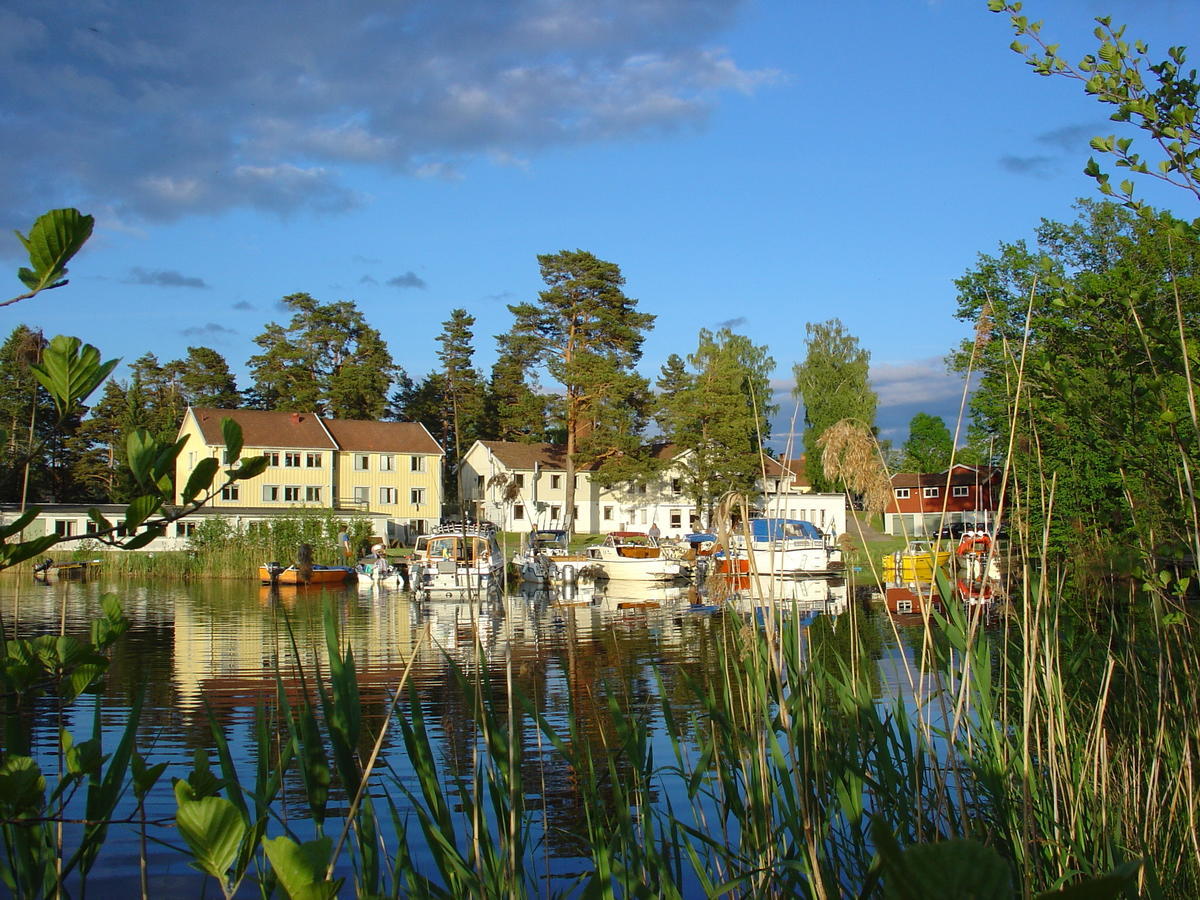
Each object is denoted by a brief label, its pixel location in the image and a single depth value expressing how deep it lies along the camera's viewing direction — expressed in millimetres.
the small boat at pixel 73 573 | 44219
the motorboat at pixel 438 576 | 34062
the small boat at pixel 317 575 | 39653
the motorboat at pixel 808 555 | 37156
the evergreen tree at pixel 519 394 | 55000
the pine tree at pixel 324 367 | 71294
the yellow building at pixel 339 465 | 58406
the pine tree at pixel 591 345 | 54625
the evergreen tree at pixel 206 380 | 73688
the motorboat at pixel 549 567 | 38906
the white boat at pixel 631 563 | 39094
